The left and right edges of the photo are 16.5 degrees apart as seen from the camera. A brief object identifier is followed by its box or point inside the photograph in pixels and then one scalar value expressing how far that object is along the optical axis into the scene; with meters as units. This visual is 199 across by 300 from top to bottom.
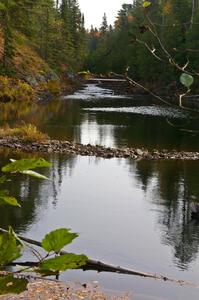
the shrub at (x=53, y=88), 55.31
